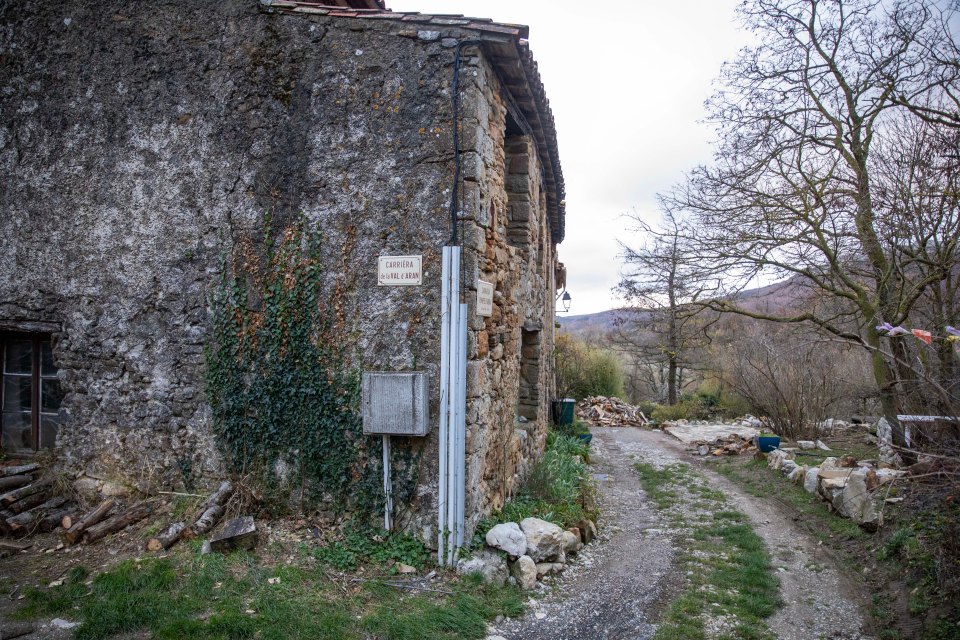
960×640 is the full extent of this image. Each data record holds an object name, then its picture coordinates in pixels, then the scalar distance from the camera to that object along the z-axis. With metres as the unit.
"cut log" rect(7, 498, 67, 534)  5.01
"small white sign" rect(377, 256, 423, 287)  4.81
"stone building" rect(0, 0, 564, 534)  4.88
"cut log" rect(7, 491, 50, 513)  5.18
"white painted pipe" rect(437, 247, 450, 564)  4.63
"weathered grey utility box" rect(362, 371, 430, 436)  4.62
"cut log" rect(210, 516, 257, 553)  4.55
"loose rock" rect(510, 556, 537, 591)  4.61
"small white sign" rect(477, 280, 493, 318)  4.92
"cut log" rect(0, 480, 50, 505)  5.12
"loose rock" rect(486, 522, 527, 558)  4.77
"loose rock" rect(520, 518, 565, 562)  4.95
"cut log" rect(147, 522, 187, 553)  4.69
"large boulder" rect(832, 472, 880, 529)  5.65
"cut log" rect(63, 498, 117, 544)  4.92
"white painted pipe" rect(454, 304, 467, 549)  4.65
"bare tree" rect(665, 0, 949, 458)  7.97
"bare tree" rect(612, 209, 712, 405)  9.86
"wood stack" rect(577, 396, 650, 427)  17.53
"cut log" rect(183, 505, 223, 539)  4.78
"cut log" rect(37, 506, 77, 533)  5.16
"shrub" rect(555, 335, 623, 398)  18.97
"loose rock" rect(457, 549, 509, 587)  4.55
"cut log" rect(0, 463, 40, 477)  5.43
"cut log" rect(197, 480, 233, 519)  4.96
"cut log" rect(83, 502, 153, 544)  4.94
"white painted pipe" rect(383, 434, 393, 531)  4.77
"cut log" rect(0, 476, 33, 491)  5.27
